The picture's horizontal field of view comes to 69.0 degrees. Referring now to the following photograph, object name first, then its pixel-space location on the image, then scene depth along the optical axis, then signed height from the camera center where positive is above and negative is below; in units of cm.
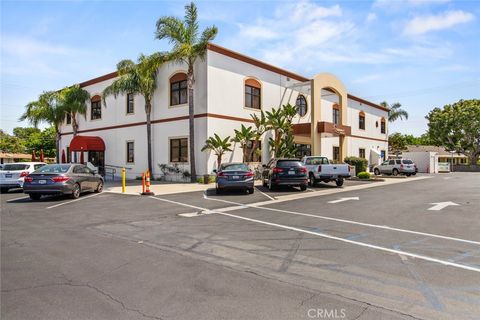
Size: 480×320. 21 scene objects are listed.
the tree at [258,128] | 2483 +231
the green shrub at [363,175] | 2704 -127
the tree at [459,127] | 5372 +492
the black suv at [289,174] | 1750 -74
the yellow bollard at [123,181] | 1728 -103
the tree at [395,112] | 5725 +760
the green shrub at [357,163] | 3078 -38
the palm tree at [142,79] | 2375 +578
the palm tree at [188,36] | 2195 +786
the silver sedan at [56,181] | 1379 -81
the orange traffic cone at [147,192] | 1611 -147
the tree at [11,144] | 6342 +309
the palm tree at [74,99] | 3092 +554
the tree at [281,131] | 2517 +207
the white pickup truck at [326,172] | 2042 -77
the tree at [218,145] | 2270 +95
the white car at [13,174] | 1766 -65
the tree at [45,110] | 3127 +454
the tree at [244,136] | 2384 +160
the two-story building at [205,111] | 2372 +382
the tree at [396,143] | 6200 +274
